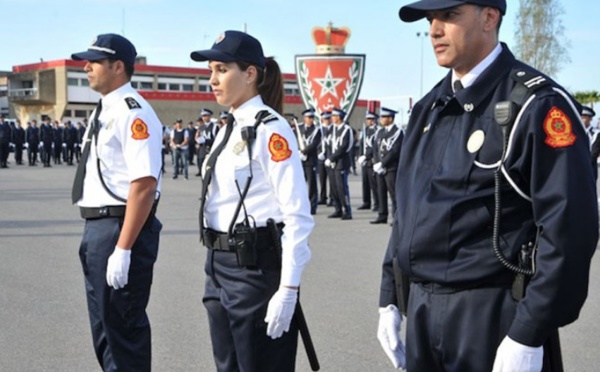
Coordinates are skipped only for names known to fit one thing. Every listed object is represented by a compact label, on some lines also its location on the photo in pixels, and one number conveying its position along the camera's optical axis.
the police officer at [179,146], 21.67
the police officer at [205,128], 19.39
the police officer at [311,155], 13.70
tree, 53.25
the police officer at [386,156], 11.68
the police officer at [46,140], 29.19
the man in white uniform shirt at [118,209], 3.42
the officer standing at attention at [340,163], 12.38
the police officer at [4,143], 26.73
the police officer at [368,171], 13.36
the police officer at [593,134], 10.99
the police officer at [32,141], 29.86
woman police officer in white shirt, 2.98
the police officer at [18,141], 30.12
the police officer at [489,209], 2.04
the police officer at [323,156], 13.65
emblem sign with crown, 19.14
